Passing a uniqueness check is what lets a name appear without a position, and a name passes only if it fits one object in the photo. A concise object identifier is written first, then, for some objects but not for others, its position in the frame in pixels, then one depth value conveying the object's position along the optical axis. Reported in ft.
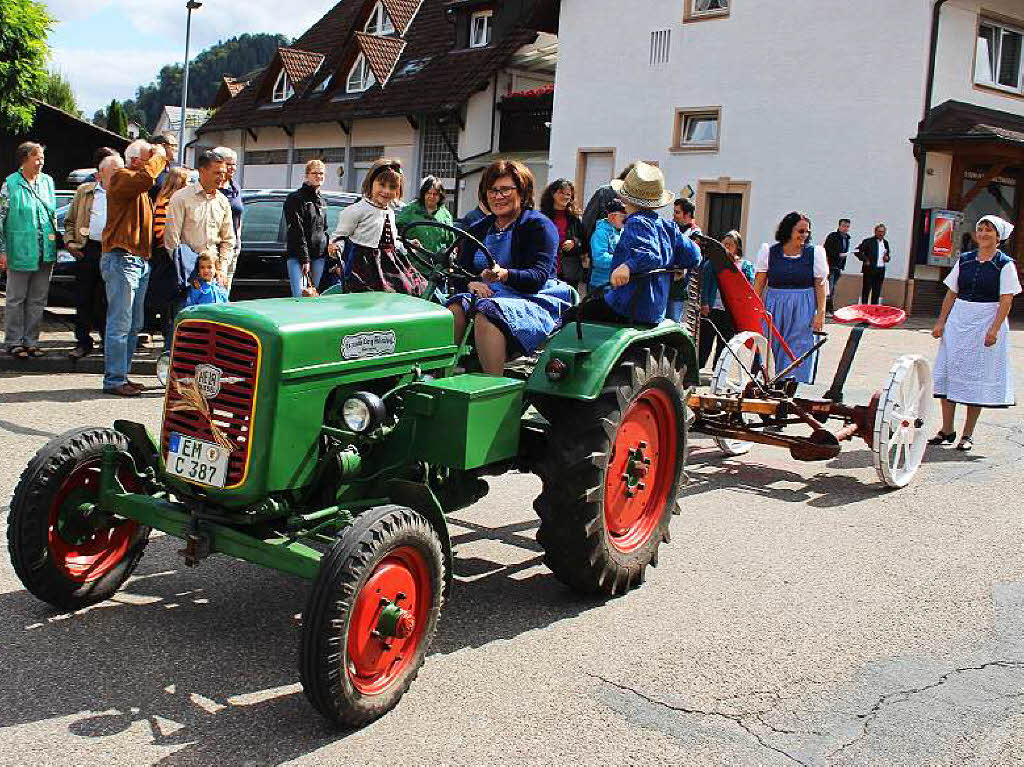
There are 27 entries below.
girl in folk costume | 24.40
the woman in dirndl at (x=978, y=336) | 27.91
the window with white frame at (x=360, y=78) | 112.37
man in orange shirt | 28.12
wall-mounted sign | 72.23
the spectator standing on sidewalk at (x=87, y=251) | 31.65
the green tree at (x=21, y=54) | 44.98
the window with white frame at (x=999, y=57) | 76.07
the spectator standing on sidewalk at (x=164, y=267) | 29.30
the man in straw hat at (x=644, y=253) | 16.07
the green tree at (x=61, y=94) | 151.02
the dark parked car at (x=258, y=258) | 36.73
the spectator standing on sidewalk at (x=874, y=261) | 71.20
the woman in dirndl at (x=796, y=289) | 28.19
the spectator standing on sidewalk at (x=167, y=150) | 30.81
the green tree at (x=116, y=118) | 141.69
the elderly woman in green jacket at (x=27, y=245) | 30.71
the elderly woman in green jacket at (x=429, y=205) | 30.89
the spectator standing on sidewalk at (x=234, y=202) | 29.40
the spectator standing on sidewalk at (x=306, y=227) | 32.91
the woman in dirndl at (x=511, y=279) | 15.67
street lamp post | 107.11
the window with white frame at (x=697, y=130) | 82.74
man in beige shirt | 27.55
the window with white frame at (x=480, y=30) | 103.19
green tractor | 11.40
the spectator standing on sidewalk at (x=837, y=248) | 71.92
